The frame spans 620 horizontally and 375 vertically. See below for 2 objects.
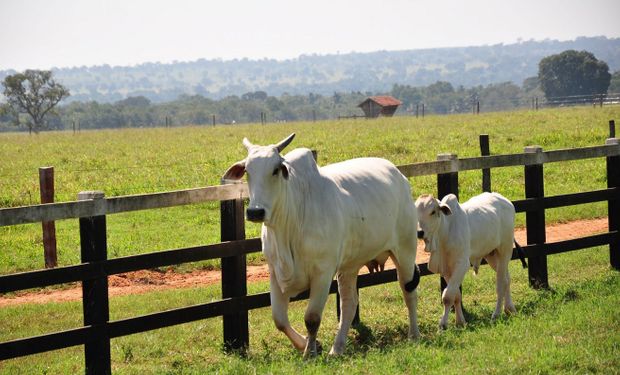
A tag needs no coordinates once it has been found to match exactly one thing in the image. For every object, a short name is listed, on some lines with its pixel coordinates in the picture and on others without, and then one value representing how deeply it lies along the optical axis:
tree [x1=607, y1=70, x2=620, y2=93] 173.75
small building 122.06
